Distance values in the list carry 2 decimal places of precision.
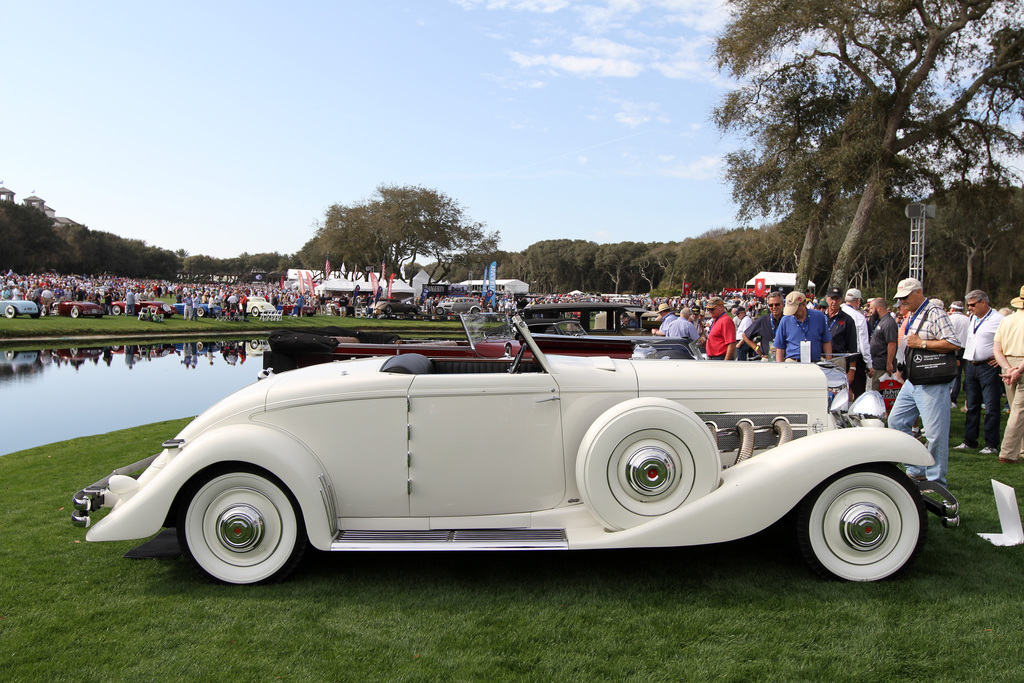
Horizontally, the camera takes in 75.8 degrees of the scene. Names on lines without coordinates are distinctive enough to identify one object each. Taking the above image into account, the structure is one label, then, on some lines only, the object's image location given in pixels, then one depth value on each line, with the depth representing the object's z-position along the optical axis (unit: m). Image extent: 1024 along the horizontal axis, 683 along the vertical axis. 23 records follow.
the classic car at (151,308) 31.06
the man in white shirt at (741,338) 10.73
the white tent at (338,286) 50.22
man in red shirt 10.07
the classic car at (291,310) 39.34
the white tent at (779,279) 51.31
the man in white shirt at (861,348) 8.93
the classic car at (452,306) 43.22
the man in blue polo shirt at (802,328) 6.92
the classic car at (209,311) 33.75
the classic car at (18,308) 28.48
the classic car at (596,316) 13.64
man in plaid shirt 5.18
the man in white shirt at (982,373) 7.28
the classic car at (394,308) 41.47
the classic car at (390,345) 8.05
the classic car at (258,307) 36.25
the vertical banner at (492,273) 39.06
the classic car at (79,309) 29.77
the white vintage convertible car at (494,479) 3.70
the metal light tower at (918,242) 14.83
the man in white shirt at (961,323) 8.37
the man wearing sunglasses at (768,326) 8.90
